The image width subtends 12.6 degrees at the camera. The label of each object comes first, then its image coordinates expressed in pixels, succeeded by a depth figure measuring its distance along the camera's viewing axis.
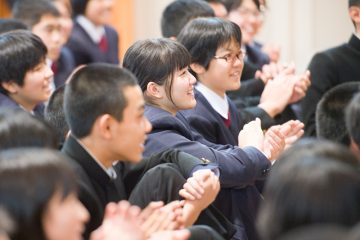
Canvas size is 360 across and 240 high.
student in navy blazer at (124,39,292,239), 4.70
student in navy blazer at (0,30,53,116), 5.51
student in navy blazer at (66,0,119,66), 9.01
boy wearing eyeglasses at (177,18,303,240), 5.23
